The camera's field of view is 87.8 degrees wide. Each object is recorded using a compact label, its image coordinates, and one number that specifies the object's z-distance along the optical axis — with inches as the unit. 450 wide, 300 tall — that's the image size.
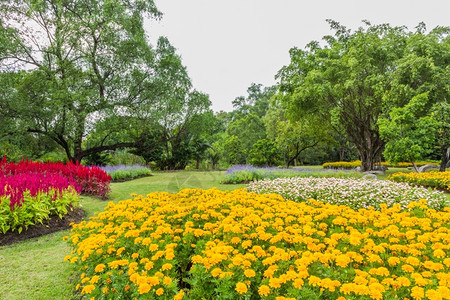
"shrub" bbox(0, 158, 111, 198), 274.8
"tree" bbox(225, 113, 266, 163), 1004.8
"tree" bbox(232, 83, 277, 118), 1855.3
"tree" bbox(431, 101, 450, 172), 438.3
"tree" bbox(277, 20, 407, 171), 519.5
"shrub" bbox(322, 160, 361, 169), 898.6
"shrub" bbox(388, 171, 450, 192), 363.9
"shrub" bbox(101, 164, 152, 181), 514.6
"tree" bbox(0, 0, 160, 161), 517.3
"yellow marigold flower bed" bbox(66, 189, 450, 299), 67.5
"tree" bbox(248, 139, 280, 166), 810.5
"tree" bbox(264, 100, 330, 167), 671.8
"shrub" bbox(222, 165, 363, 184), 438.9
